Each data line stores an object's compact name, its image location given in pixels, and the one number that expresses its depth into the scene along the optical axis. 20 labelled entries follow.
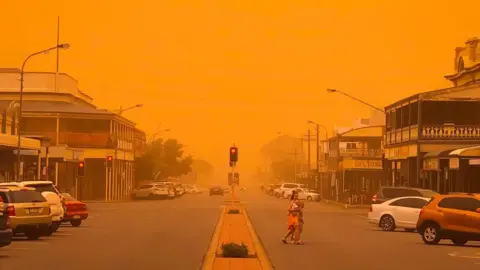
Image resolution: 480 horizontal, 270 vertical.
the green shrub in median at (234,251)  23.73
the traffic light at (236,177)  66.01
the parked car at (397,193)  45.97
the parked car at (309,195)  100.50
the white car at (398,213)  40.97
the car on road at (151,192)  103.06
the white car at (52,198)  34.72
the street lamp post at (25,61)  48.84
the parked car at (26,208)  29.17
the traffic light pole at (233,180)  63.22
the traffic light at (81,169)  75.62
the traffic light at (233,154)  58.23
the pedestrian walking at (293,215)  30.34
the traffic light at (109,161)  91.38
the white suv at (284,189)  111.86
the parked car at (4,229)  22.77
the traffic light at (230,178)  64.93
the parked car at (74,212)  40.10
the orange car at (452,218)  31.36
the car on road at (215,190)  129.38
